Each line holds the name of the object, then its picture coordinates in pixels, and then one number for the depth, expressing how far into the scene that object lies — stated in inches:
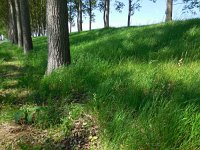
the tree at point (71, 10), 1031.9
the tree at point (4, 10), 842.3
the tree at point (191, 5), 558.2
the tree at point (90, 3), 846.4
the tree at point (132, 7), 786.0
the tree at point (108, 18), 695.3
